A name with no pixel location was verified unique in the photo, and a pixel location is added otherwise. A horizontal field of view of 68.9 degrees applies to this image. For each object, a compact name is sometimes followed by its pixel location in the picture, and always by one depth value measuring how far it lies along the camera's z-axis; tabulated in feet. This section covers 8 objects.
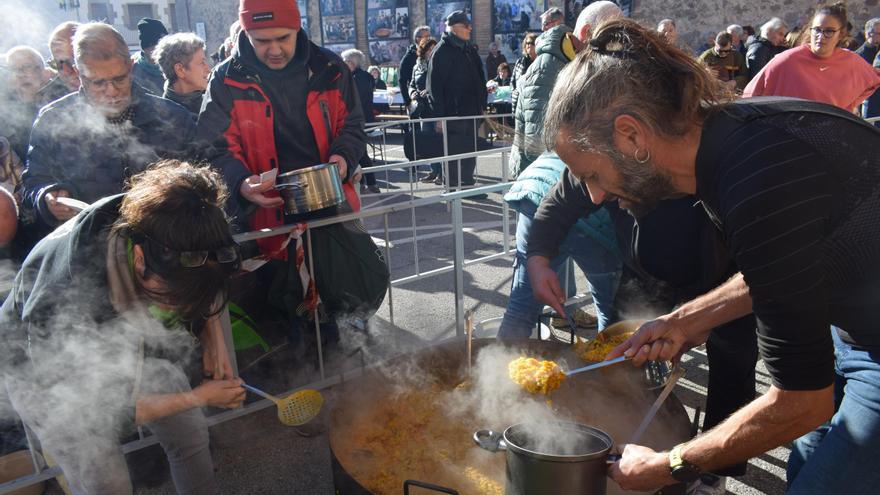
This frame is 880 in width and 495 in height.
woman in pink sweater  18.01
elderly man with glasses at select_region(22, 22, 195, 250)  11.21
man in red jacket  12.09
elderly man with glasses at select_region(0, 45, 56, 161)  17.34
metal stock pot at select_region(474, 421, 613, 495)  5.99
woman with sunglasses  6.66
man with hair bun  4.99
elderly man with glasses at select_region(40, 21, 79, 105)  15.81
